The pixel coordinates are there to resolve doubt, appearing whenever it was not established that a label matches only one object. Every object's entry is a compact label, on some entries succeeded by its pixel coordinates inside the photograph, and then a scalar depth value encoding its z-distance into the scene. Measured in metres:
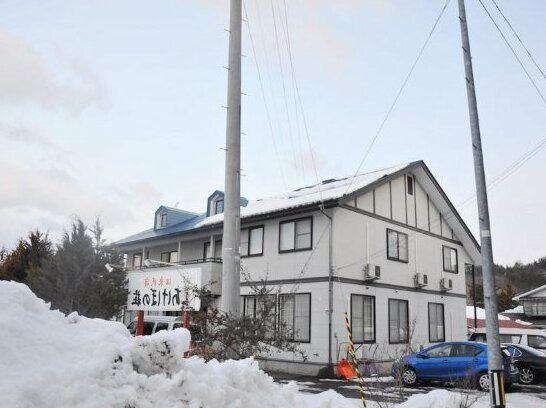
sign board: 11.41
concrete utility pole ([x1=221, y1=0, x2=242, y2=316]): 10.39
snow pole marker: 8.87
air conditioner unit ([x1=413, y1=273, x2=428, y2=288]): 24.84
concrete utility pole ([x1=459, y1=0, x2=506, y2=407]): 8.45
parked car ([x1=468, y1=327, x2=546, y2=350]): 20.83
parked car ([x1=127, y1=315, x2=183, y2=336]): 18.97
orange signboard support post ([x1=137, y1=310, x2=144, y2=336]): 11.25
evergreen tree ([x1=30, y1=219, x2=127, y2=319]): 22.83
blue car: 15.68
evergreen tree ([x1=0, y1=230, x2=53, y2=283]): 27.20
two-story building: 20.73
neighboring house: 53.47
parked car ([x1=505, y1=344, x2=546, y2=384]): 17.79
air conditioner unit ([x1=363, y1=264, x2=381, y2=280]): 21.75
